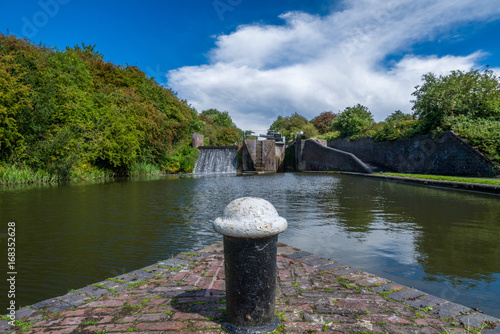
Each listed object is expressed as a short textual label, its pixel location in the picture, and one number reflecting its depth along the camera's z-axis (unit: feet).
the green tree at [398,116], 104.32
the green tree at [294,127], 143.89
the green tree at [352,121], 97.66
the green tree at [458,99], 56.65
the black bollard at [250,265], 7.06
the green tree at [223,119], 211.00
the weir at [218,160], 100.63
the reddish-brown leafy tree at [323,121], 162.71
